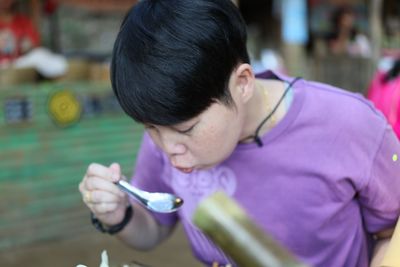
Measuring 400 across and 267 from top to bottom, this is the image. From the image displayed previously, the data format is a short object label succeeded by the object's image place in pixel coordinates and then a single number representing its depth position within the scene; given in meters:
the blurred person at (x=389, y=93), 2.36
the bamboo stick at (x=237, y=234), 0.71
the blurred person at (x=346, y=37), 7.61
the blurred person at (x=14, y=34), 4.81
